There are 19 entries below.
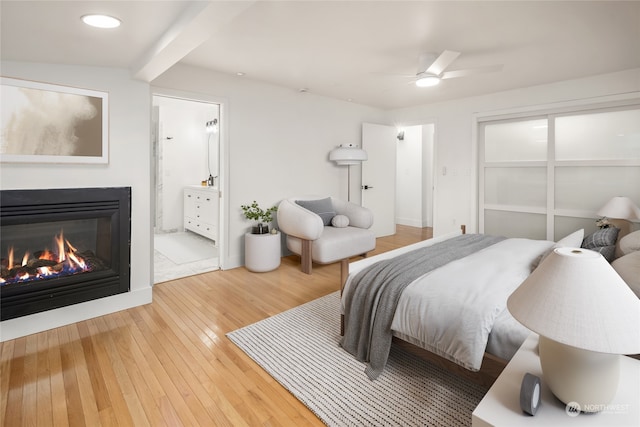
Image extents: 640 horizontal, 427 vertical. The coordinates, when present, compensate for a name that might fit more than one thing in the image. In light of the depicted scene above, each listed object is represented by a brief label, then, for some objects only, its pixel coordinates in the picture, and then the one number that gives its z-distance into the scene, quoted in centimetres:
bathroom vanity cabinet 511
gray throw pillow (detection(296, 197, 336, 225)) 443
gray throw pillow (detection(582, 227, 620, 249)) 251
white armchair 386
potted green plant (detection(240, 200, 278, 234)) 405
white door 577
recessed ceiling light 177
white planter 389
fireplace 229
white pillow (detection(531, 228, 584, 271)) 237
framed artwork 226
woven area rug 165
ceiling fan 309
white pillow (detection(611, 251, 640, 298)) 167
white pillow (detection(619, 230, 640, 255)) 221
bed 158
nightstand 89
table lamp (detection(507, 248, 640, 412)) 80
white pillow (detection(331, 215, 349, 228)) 450
